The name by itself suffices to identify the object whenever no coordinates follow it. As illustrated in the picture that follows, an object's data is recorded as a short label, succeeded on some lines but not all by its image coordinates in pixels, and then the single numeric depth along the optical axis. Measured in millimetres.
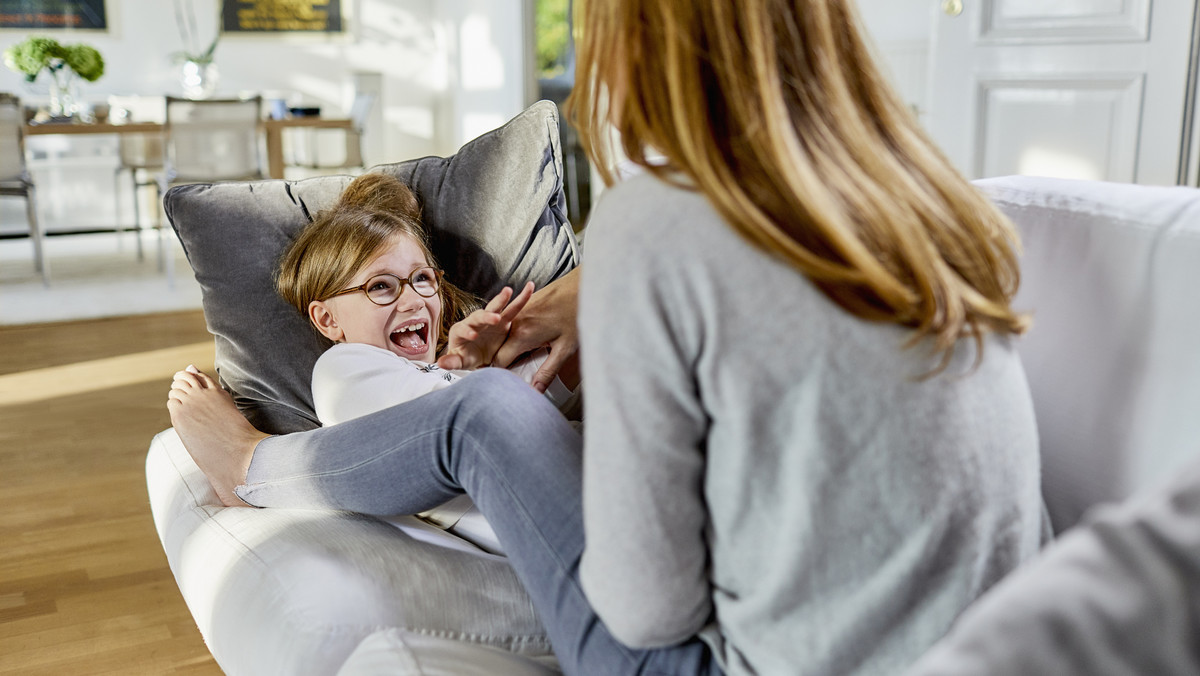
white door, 2830
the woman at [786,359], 696
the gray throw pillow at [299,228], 1516
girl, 1393
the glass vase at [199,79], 5344
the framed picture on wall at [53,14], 5996
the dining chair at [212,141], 4281
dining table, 4270
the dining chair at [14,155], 4234
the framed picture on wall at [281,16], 6566
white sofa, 914
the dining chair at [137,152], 5148
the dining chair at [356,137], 5211
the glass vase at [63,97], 4891
